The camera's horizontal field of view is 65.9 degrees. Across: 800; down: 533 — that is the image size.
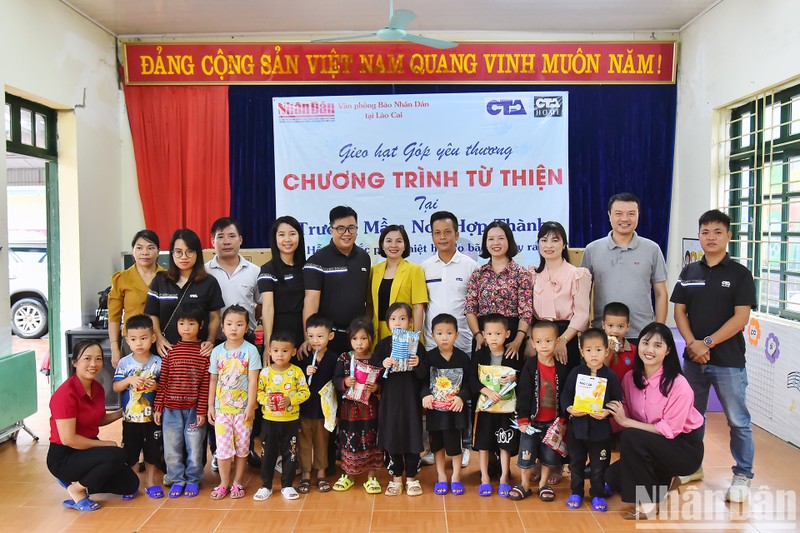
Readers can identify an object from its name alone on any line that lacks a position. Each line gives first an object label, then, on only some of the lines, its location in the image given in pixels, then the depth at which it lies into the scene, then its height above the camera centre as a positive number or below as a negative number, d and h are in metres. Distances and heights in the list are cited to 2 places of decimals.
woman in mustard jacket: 3.45 -0.19
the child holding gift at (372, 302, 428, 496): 3.18 -0.83
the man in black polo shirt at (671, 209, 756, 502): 3.10 -0.41
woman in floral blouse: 3.30 -0.22
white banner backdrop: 5.66 +0.80
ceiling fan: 4.14 +1.51
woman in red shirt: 3.07 -1.01
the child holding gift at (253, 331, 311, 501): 3.15 -0.81
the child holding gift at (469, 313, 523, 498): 3.15 -0.88
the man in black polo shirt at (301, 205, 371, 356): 3.42 -0.18
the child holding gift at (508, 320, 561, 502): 3.09 -0.81
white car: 7.28 -0.49
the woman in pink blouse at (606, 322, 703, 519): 2.93 -0.87
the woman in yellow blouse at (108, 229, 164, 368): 3.49 -0.21
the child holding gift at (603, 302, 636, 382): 3.19 -0.47
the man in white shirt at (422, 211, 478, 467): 3.51 -0.14
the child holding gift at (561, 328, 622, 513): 2.98 -0.86
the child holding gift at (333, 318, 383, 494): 3.20 -0.94
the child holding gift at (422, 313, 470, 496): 3.16 -0.75
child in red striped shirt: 3.22 -0.81
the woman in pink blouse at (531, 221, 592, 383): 3.25 -0.24
